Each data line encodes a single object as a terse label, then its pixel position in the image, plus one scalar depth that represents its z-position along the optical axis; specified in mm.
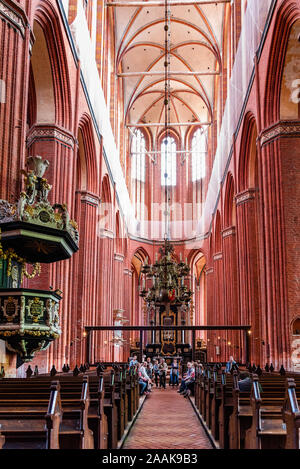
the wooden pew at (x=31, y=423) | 3693
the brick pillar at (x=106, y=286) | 21500
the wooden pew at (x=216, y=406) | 7238
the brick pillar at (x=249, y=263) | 17531
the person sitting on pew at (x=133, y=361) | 15374
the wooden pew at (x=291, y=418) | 3764
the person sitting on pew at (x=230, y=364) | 14388
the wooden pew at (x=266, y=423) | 4489
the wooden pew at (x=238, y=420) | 5285
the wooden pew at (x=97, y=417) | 5348
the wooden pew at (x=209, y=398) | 8297
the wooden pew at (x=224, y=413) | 6234
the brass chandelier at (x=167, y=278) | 18719
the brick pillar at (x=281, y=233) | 12414
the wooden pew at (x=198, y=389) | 11477
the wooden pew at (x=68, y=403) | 4375
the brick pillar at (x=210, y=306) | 27828
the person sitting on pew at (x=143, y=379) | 14845
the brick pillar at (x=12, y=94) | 8617
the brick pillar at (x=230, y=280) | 21422
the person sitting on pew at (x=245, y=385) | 6547
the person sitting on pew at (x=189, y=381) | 15094
